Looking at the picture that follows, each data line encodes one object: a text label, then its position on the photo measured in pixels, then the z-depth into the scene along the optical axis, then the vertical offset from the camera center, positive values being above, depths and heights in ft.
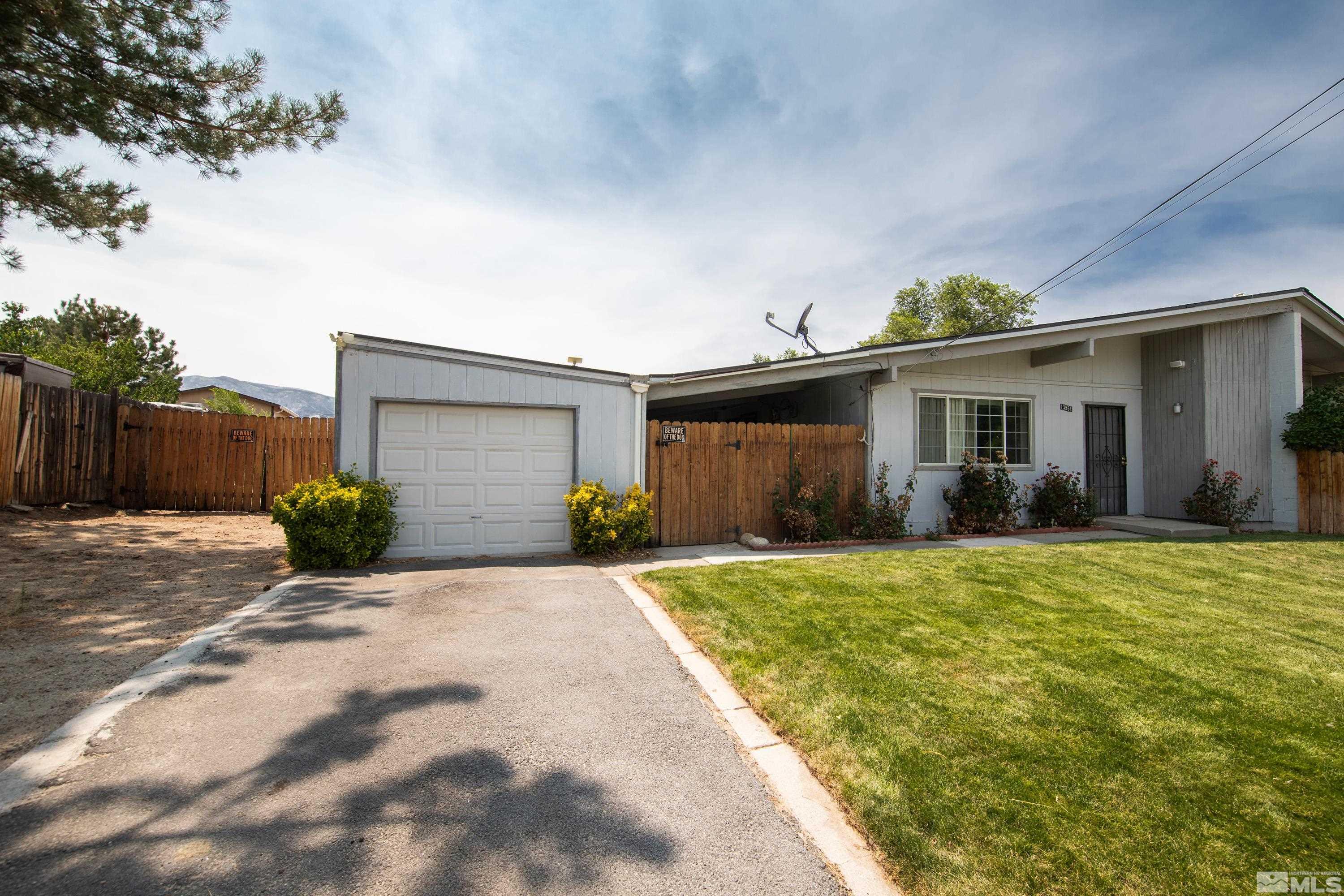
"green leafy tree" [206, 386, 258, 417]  77.30 +8.46
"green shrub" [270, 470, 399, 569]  20.61 -2.18
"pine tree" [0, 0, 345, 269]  19.11 +13.32
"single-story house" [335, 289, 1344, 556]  24.12 +3.22
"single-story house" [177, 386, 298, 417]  94.32 +10.86
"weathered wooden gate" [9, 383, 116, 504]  29.37 +0.85
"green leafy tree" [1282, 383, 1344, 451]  29.96 +2.77
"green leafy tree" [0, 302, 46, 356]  79.10 +19.51
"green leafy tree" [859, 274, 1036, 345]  110.52 +32.84
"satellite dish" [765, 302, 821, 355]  30.42 +7.64
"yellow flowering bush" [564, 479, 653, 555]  23.95 -2.27
